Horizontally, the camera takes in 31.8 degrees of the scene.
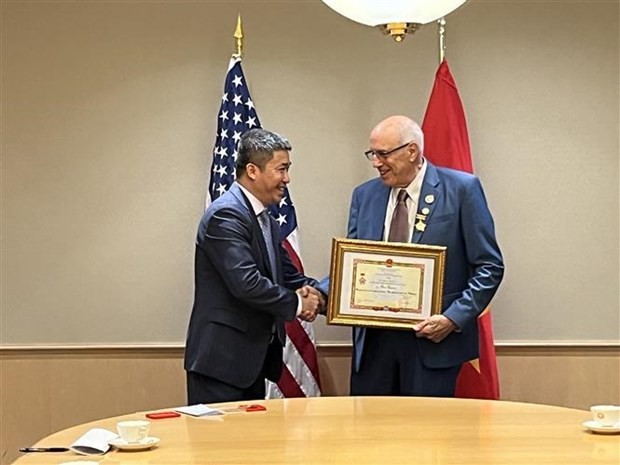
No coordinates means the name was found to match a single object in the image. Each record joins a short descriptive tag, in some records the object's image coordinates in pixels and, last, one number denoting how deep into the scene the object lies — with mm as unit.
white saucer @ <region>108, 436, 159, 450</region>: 2482
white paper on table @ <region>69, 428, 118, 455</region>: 2459
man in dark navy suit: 3992
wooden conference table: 2422
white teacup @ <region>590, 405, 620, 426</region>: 2658
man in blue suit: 4156
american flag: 4785
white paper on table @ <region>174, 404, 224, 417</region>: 2955
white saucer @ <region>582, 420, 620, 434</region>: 2621
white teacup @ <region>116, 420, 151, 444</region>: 2502
